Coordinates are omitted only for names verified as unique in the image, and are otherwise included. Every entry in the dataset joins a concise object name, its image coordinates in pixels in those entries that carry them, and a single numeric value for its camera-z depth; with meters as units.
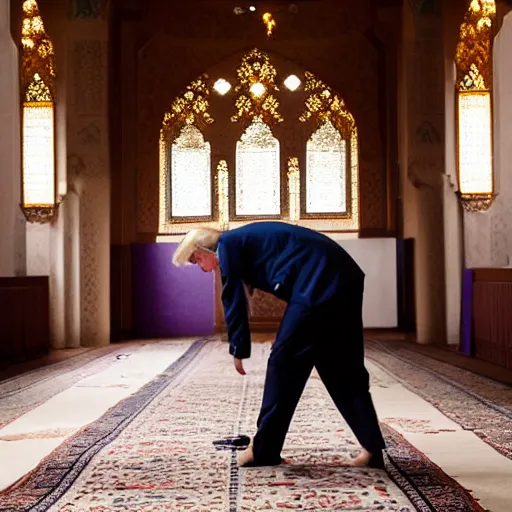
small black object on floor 5.23
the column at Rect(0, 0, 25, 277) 11.80
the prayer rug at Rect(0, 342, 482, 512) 3.88
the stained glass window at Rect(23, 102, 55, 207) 13.98
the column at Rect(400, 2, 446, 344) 14.03
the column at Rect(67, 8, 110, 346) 14.34
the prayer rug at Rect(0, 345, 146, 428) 7.40
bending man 4.44
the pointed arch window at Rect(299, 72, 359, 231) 17.25
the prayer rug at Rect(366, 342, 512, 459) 5.91
